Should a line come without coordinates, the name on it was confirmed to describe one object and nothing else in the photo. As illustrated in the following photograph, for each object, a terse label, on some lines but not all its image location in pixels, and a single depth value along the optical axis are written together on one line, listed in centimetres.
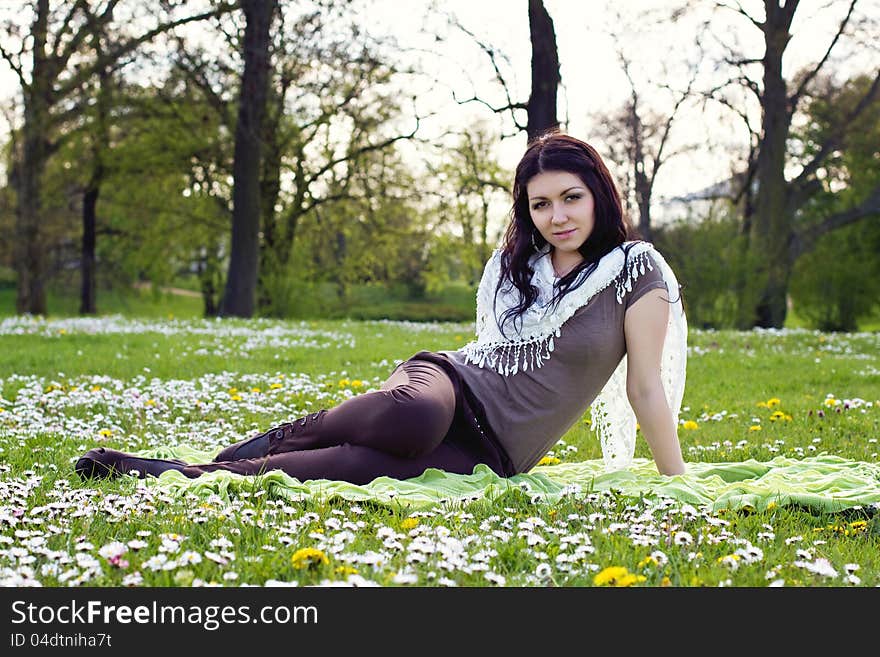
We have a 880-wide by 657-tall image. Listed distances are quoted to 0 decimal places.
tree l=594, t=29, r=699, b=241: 2852
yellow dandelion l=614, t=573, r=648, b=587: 238
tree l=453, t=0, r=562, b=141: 1773
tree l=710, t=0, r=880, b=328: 2101
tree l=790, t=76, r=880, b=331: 2652
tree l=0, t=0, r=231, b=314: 2098
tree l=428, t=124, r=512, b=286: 2914
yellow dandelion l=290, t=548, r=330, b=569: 254
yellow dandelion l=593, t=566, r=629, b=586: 241
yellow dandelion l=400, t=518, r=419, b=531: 309
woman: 409
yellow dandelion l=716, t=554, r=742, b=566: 266
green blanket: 361
